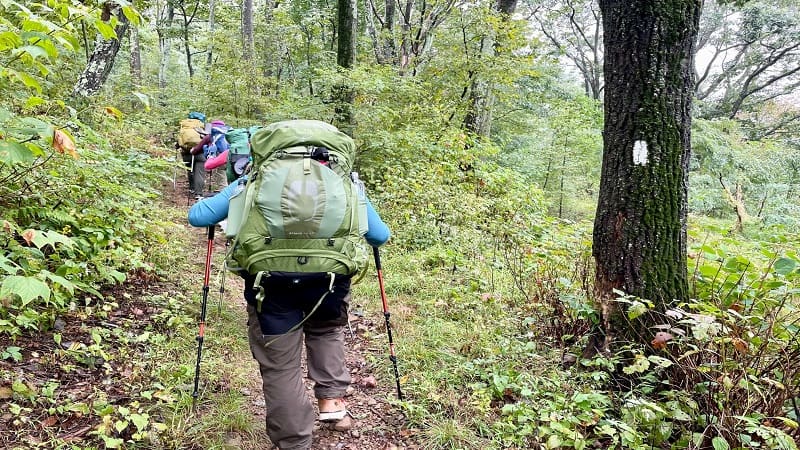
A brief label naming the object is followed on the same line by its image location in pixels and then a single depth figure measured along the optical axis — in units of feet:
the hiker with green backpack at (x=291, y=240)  9.34
